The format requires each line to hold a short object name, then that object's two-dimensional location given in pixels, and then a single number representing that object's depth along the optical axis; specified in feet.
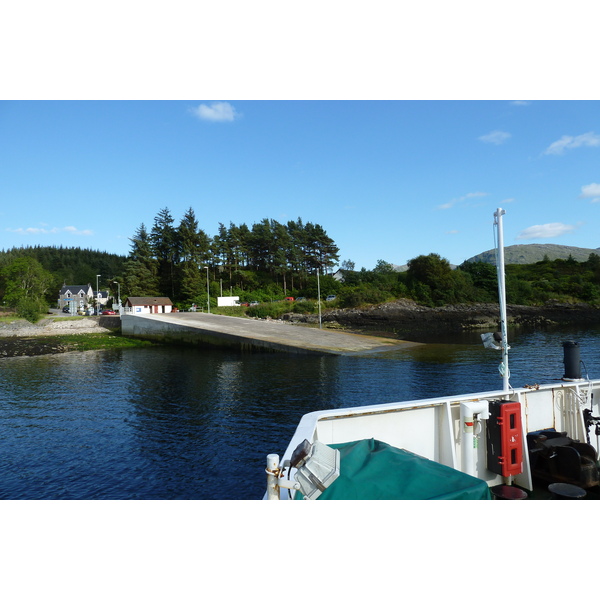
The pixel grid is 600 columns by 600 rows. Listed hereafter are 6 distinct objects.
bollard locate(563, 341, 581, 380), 20.03
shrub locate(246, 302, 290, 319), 158.20
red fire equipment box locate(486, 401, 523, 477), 15.98
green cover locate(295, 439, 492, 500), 10.48
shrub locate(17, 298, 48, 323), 149.59
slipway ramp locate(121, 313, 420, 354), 88.48
